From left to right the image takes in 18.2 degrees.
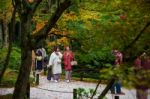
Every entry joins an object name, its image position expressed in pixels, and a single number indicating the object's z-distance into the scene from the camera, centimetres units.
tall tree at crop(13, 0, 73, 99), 941
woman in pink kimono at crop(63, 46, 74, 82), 2300
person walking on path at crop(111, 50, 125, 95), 1844
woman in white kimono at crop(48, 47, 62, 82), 2308
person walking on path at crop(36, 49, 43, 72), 2523
